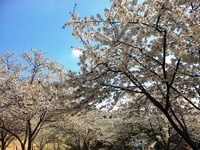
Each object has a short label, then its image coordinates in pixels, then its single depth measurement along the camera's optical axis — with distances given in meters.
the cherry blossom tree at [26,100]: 10.42
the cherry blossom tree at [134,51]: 4.91
